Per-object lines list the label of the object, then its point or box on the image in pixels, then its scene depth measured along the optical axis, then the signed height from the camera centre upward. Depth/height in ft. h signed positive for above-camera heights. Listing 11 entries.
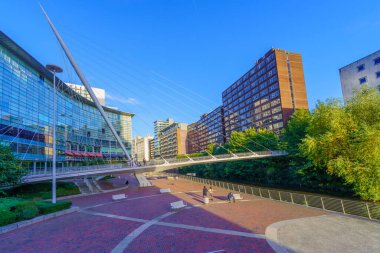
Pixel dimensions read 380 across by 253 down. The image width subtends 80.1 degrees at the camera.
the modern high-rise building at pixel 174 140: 527.81 +48.78
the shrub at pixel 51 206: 55.83 -10.05
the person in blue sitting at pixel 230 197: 74.49 -13.36
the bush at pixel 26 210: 50.53 -9.20
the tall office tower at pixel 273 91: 258.57 +76.64
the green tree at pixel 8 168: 71.19 +0.60
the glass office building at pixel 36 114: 122.31 +37.22
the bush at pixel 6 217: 45.70 -9.56
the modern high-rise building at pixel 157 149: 636.40 +33.89
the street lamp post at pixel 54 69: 71.17 +32.44
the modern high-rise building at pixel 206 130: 420.77 +57.34
